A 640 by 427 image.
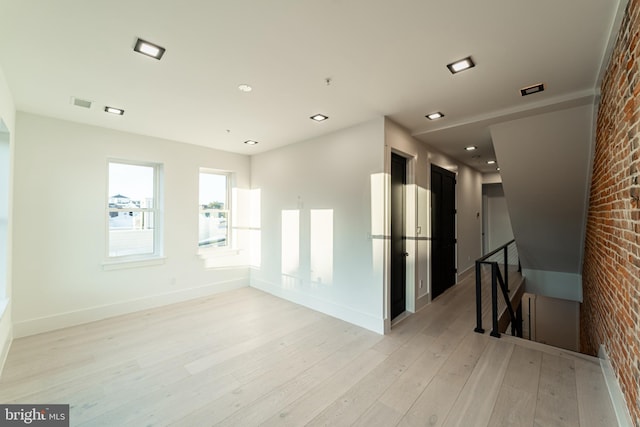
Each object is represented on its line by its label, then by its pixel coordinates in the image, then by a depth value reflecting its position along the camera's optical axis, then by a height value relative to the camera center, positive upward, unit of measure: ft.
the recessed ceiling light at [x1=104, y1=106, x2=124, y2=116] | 9.84 +4.09
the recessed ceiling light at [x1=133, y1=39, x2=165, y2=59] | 6.07 +4.03
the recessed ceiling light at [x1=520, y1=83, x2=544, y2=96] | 7.97 +4.02
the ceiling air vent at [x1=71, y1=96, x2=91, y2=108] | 9.06 +4.08
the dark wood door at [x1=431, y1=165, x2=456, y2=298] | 14.80 -0.71
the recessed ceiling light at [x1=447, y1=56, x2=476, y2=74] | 6.70 +4.04
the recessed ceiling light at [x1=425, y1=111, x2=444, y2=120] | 10.15 +4.04
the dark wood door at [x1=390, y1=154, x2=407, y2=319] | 11.81 -0.90
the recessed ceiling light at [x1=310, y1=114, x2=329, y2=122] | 10.43 +4.08
